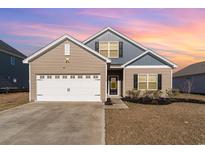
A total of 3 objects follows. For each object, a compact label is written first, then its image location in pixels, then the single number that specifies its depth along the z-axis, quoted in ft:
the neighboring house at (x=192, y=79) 67.50
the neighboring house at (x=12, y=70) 66.36
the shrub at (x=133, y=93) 45.50
